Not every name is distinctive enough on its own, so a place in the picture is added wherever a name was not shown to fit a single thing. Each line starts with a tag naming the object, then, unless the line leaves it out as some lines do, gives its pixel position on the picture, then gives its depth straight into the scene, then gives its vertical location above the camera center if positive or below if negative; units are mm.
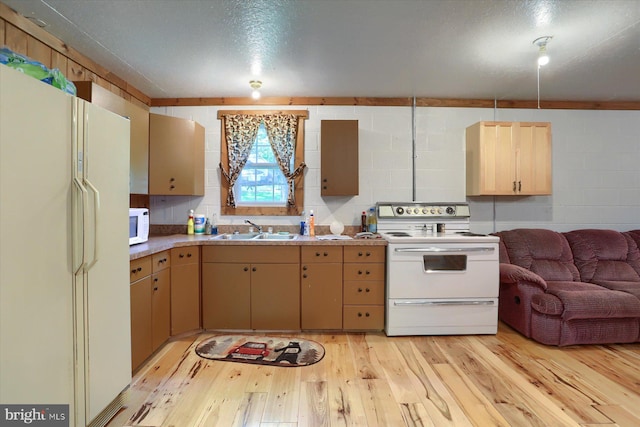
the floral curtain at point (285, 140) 3283 +823
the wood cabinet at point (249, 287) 2721 -675
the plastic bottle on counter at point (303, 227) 3245 -145
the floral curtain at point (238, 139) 3285 +832
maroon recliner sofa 2414 -660
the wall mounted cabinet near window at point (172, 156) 2836 +573
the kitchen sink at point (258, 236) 3017 -235
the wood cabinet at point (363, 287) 2744 -680
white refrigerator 1110 -164
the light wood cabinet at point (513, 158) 3094 +585
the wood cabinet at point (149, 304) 2047 -680
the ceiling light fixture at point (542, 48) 2127 +1246
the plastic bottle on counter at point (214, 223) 3272 -103
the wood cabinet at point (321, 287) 2729 -677
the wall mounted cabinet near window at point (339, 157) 3051 +589
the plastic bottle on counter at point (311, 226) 3190 -132
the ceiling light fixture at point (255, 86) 2838 +1241
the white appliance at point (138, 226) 2352 -96
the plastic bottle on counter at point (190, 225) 3223 -121
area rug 2273 -1116
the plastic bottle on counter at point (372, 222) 3168 -91
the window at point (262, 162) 3289 +582
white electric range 2695 -651
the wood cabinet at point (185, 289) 2547 -665
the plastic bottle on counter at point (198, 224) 3225 -111
